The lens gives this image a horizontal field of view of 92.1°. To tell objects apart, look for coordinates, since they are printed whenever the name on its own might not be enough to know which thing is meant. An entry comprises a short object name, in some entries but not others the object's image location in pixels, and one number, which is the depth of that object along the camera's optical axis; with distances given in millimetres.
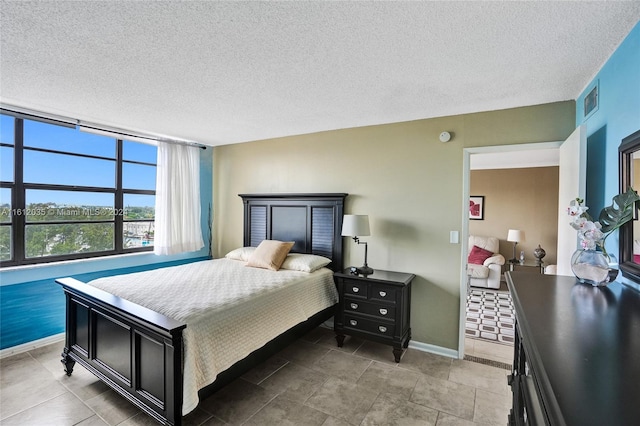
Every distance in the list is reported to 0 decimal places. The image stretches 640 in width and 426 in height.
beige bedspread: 1956
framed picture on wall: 6316
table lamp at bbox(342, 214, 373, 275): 3160
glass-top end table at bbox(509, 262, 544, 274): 5546
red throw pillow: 5625
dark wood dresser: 592
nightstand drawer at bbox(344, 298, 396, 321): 2961
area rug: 3535
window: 3055
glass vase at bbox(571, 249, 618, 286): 1469
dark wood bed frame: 1818
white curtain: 4078
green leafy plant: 1446
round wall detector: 3050
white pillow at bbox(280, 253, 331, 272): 3330
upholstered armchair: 5406
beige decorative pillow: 3436
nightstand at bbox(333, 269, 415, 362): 2918
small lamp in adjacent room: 5613
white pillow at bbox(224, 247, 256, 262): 3826
